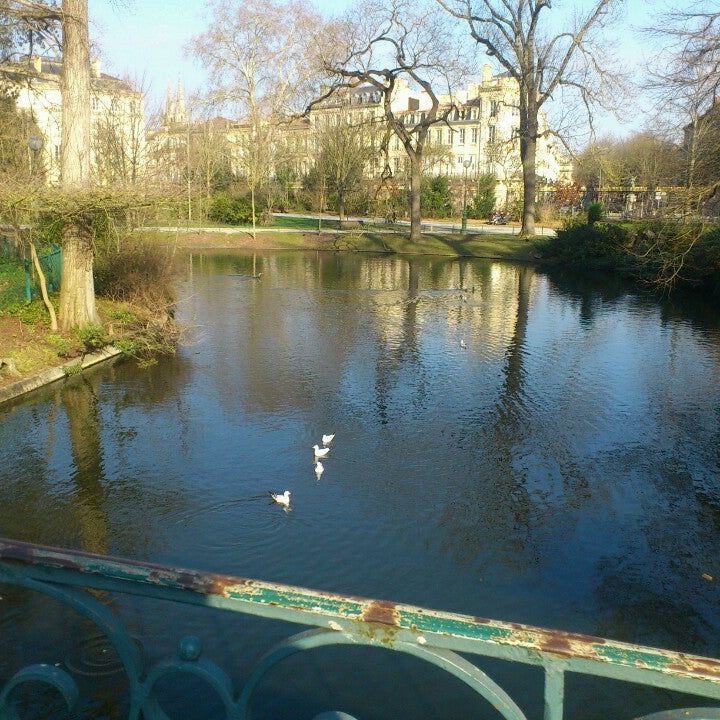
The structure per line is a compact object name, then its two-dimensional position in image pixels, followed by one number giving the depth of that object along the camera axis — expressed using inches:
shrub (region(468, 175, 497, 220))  2226.9
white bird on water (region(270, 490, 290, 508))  284.2
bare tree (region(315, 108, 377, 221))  1910.7
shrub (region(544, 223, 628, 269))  1192.2
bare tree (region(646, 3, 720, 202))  680.4
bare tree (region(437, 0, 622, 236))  1364.4
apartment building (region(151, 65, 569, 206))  1614.2
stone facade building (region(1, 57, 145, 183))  996.6
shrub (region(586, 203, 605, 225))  1301.7
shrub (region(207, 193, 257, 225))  1808.6
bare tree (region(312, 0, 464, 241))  1365.7
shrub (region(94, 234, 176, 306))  629.0
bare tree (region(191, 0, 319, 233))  1625.2
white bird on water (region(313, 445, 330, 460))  327.0
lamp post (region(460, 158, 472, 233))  1684.3
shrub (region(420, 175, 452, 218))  2215.8
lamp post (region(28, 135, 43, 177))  628.9
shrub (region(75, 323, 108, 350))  503.2
